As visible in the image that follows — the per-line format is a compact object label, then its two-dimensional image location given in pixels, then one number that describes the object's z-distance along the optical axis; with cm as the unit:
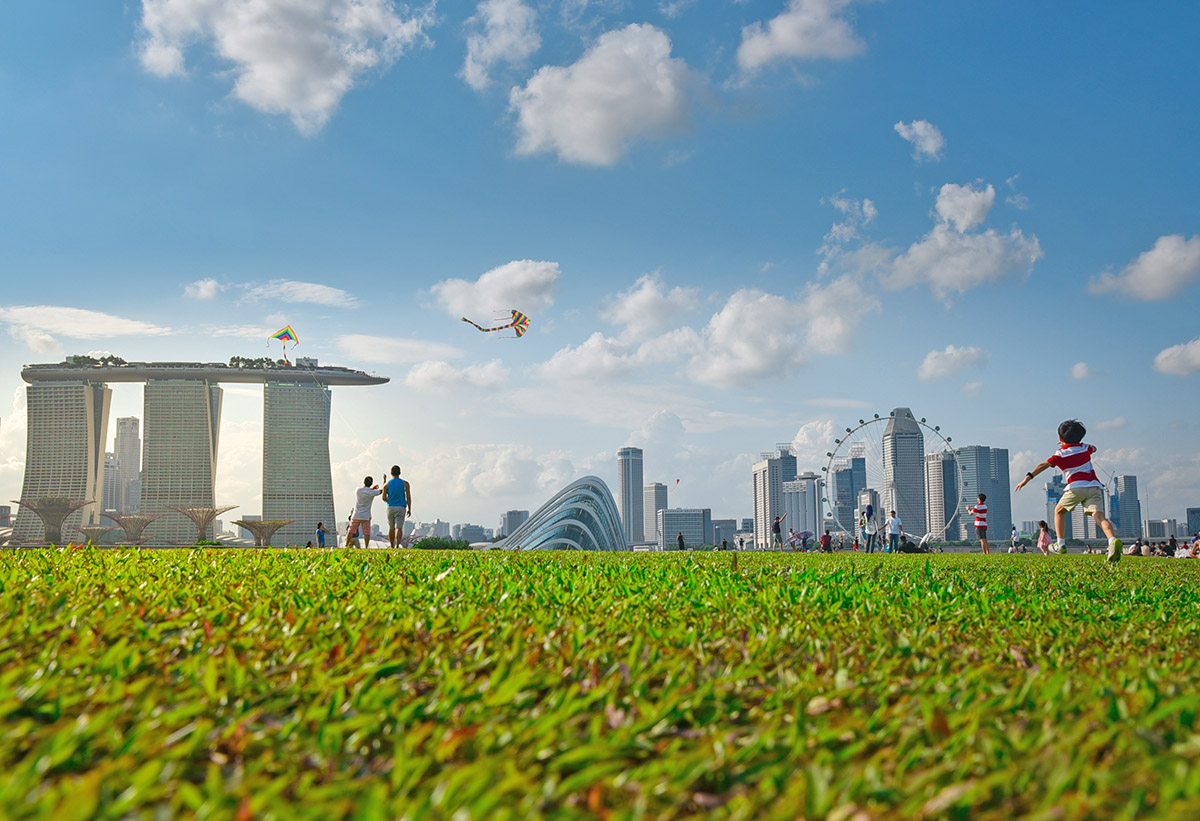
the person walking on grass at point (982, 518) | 2048
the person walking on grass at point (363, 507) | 1750
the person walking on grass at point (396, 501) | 1695
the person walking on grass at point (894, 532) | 2566
